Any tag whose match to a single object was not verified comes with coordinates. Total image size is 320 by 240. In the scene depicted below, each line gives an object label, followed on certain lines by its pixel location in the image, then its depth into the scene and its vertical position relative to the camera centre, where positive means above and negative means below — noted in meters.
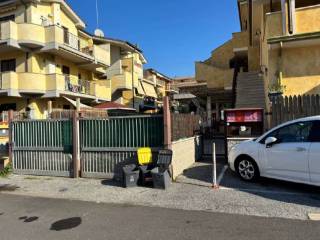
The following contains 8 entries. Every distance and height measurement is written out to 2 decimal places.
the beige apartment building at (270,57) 13.34 +3.48
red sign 11.23 +0.27
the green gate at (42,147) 11.31 -0.65
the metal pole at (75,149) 10.98 -0.71
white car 7.72 -0.80
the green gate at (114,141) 10.20 -0.45
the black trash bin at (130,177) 9.34 -1.43
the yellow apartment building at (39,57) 20.92 +5.10
